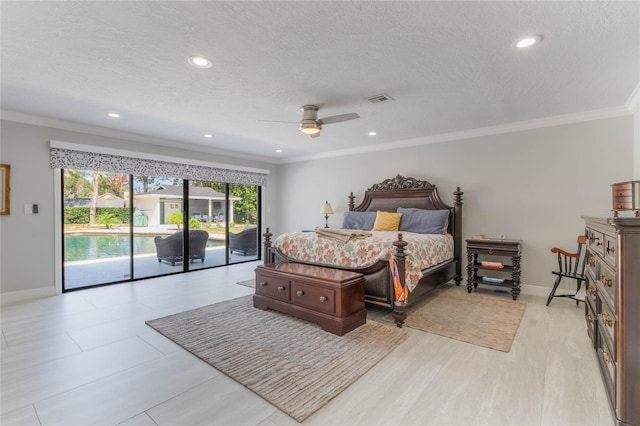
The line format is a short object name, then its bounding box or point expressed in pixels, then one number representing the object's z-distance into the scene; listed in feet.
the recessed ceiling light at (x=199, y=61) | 8.37
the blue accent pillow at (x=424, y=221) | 15.83
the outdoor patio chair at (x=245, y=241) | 22.72
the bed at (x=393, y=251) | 11.03
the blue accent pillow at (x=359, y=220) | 18.33
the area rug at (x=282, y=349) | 6.85
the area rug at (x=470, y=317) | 9.60
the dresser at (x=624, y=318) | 5.24
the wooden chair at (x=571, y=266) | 12.01
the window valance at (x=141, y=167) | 14.69
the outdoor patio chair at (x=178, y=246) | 19.02
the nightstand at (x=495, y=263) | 13.55
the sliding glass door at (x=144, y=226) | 15.80
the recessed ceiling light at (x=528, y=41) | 7.29
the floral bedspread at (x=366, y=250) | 11.35
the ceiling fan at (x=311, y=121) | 11.70
